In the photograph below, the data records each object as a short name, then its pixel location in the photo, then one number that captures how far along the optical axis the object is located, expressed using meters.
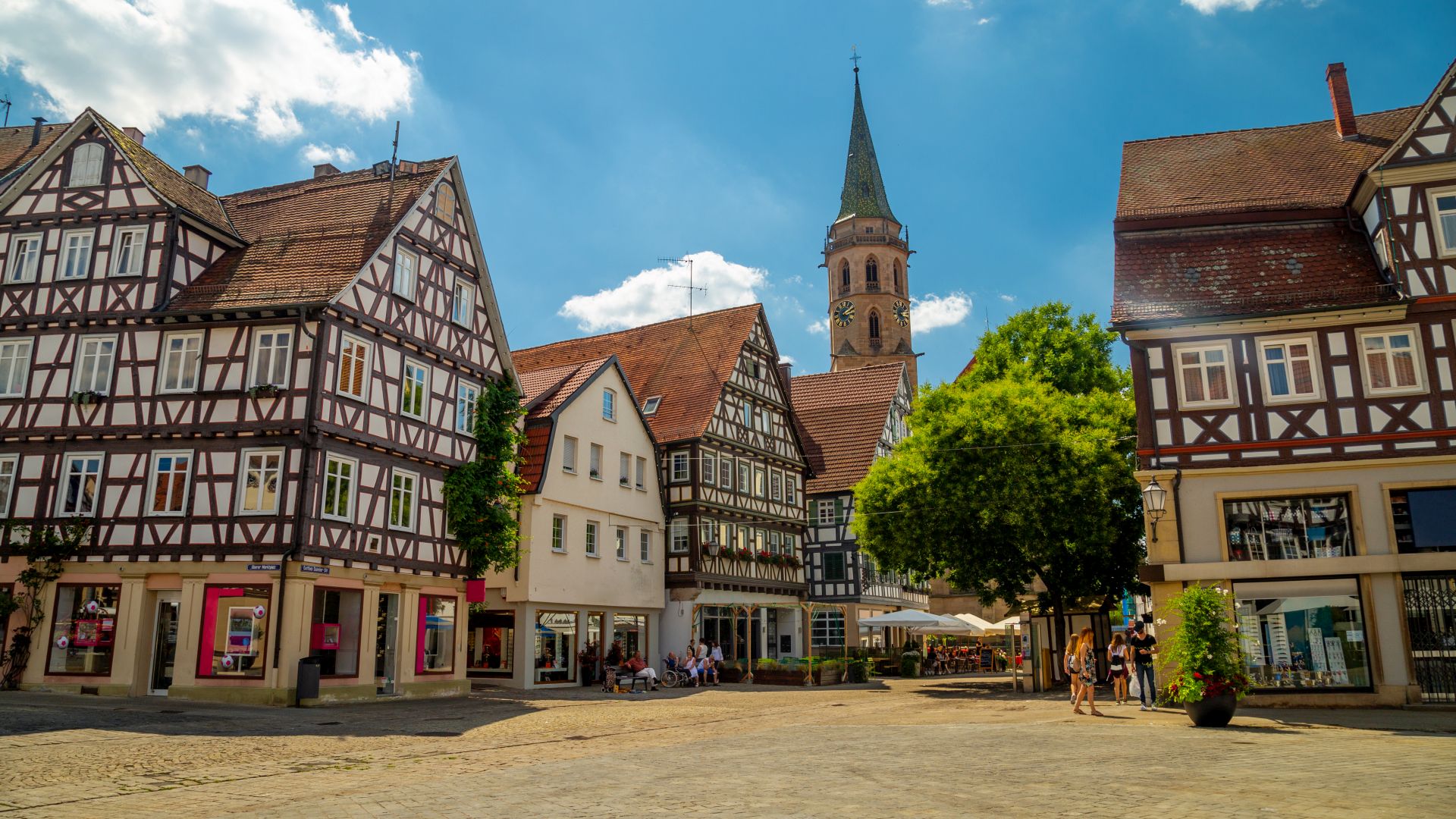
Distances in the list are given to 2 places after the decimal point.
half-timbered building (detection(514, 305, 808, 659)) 39.06
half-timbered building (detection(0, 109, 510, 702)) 22.61
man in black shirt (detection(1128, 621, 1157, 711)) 21.33
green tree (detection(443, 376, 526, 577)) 27.77
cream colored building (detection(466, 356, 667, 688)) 31.52
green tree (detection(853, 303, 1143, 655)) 28.67
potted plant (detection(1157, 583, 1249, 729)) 16.55
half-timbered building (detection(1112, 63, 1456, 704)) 20.33
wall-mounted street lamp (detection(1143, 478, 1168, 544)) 20.81
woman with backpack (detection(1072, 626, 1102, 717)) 19.84
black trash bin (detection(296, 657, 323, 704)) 21.95
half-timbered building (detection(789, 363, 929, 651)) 48.62
